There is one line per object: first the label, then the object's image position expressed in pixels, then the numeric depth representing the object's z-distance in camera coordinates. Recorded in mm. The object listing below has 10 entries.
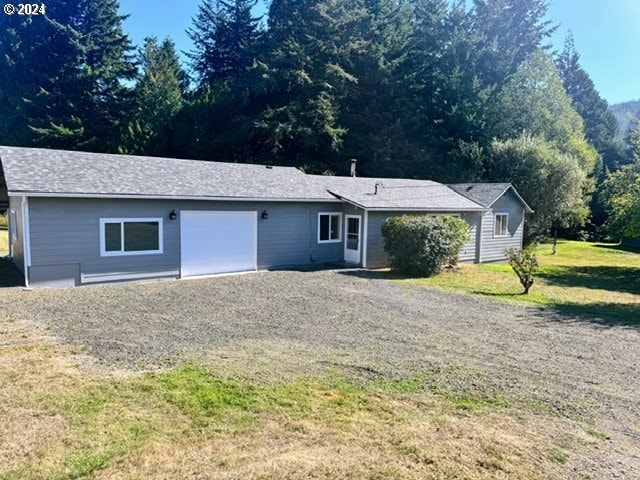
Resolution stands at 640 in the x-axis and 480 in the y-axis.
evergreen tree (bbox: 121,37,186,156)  31719
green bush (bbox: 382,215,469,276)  14766
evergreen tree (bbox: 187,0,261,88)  37875
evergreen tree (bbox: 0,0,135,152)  30078
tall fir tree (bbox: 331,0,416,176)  30516
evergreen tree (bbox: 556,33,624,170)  43281
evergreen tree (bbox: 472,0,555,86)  31172
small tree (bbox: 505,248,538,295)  12688
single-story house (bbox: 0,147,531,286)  11375
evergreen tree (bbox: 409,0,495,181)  29219
